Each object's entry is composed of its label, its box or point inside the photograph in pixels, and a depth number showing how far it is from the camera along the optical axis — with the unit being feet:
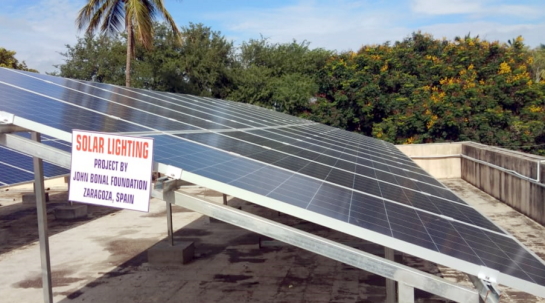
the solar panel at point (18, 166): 24.42
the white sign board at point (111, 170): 14.05
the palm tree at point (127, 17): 71.86
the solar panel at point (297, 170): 13.34
